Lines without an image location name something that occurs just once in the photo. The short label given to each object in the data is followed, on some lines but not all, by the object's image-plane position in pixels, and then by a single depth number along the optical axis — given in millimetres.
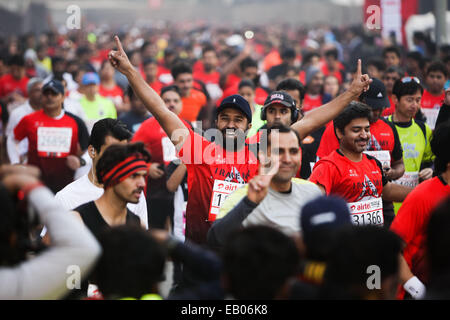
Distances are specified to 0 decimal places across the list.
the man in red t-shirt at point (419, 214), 8453
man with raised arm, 10289
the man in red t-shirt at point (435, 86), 17953
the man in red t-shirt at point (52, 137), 15656
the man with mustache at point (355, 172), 10641
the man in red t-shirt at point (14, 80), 26391
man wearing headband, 8391
